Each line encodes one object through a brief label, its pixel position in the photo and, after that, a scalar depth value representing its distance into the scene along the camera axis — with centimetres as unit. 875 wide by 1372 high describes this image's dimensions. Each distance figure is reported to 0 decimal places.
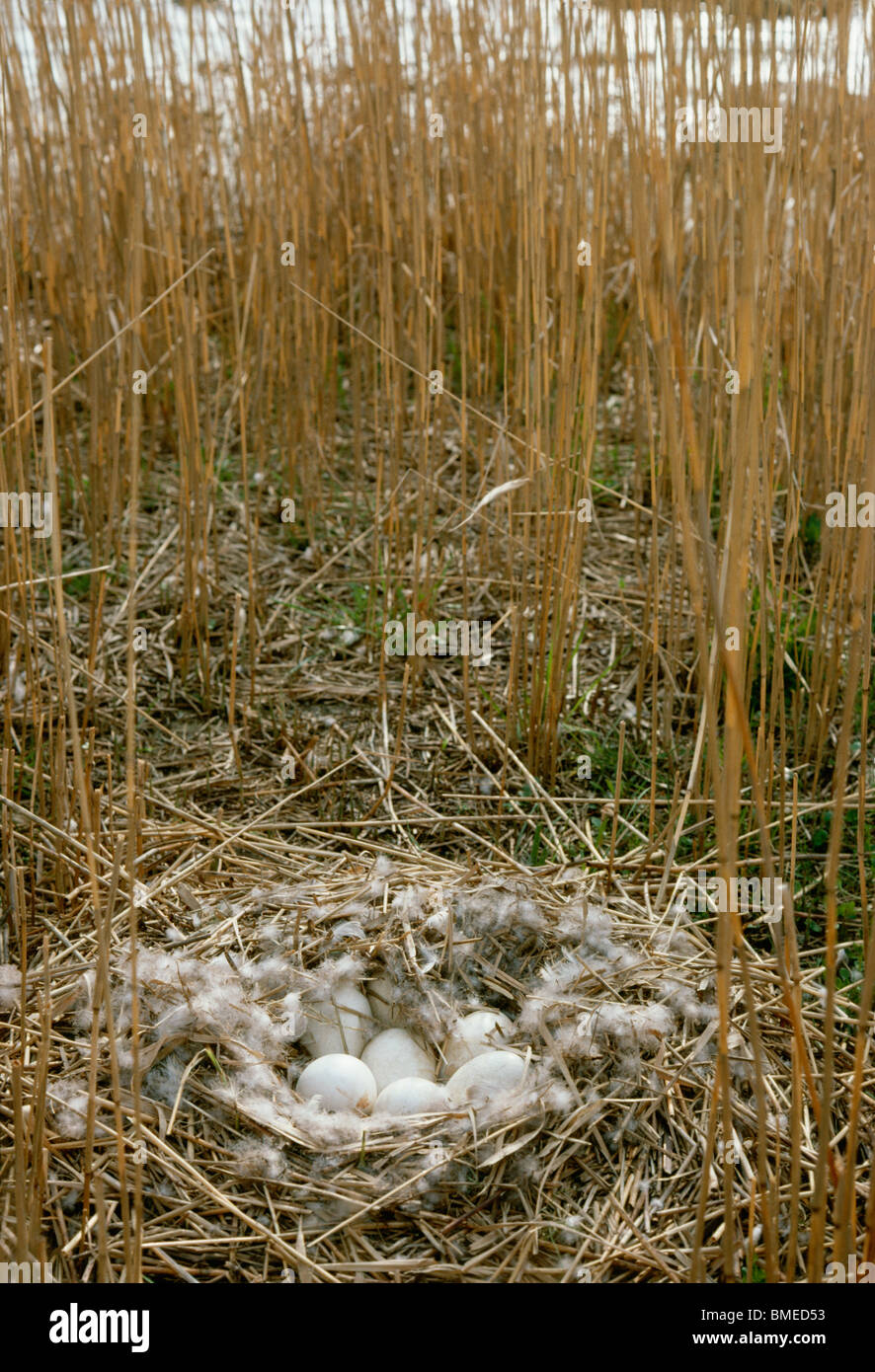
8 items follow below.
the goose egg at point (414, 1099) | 119
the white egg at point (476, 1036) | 127
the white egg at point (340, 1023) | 130
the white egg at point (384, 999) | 135
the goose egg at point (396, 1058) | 127
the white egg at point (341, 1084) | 119
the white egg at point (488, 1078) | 119
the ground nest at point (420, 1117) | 107
